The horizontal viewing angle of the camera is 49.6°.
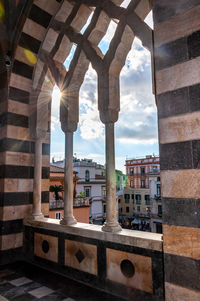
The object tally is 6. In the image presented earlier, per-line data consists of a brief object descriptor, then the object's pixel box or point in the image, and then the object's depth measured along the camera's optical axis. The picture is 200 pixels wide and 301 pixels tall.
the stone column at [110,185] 3.28
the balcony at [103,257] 2.74
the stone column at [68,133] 3.96
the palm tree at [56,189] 16.67
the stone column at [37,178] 4.61
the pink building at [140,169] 36.75
